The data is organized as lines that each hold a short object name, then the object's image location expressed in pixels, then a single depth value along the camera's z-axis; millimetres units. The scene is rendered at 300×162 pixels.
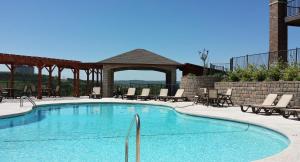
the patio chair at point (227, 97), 11806
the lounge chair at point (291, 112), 7445
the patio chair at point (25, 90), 16572
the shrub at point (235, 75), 12617
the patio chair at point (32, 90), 16729
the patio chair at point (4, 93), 14839
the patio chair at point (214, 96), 11642
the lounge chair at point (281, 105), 8463
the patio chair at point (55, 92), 17162
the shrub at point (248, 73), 11919
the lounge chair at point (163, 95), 15031
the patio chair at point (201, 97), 12408
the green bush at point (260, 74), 11273
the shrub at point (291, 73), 9854
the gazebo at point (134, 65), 17185
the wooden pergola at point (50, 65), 14424
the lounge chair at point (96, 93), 16569
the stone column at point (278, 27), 13058
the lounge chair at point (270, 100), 9145
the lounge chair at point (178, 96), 14387
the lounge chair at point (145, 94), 15543
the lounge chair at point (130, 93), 16046
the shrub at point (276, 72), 10697
